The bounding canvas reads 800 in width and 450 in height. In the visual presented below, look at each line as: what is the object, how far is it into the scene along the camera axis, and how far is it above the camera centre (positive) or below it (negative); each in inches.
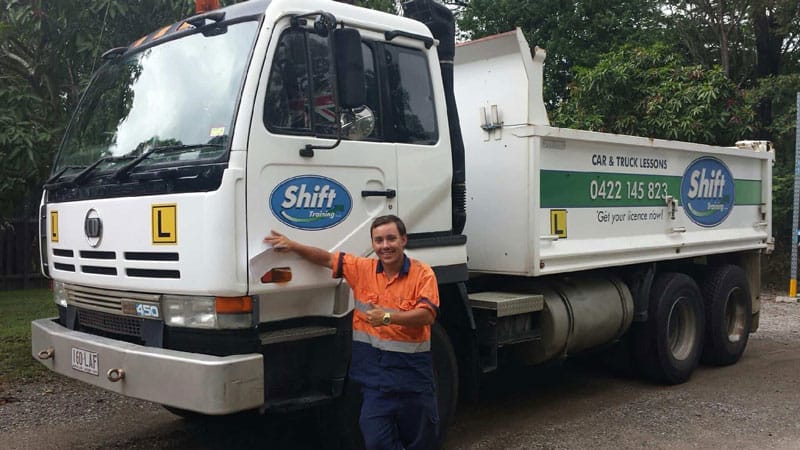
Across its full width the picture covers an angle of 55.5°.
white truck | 146.1 +0.9
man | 136.7 -27.0
